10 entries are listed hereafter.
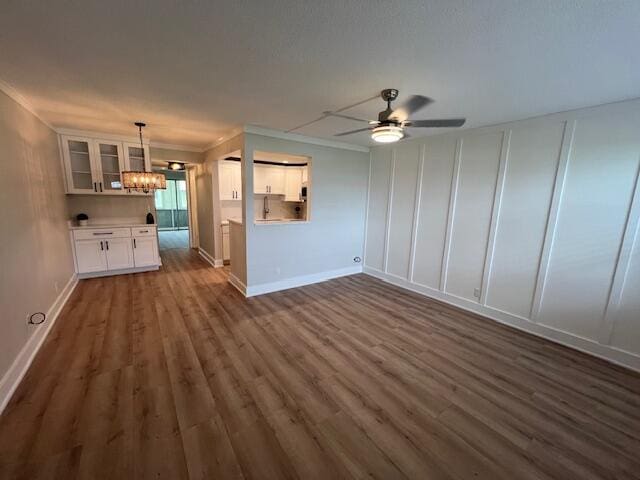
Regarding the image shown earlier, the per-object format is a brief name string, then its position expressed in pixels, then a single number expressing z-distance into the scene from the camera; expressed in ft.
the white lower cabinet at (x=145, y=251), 16.12
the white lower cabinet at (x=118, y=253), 15.31
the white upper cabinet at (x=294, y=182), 21.02
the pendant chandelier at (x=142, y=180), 13.03
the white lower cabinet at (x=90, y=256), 14.53
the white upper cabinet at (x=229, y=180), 18.84
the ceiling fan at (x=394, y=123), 7.42
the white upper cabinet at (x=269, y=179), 20.01
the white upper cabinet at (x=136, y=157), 15.46
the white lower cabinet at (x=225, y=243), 18.35
